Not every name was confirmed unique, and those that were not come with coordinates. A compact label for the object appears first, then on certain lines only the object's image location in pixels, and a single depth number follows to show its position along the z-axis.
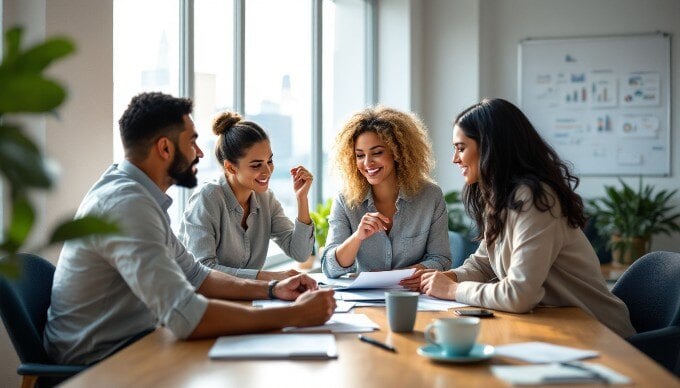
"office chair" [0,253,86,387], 1.86
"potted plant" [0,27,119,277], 0.80
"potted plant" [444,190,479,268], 5.87
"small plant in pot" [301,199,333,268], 4.60
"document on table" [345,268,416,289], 2.47
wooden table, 1.45
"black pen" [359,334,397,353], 1.71
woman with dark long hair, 2.17
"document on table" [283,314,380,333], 1.90
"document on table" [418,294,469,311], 2.22
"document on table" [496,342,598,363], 1.60
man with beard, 1.80
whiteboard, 5.99
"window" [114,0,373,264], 3.18
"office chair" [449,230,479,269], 3.44
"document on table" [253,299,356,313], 2.18
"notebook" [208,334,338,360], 1.63
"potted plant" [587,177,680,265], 5.61
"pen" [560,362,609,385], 1.42
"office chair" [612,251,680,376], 2.09
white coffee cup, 1.57
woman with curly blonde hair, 3.05
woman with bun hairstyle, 2.79
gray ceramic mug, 1.88
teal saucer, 1.56
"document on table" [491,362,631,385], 1.42
